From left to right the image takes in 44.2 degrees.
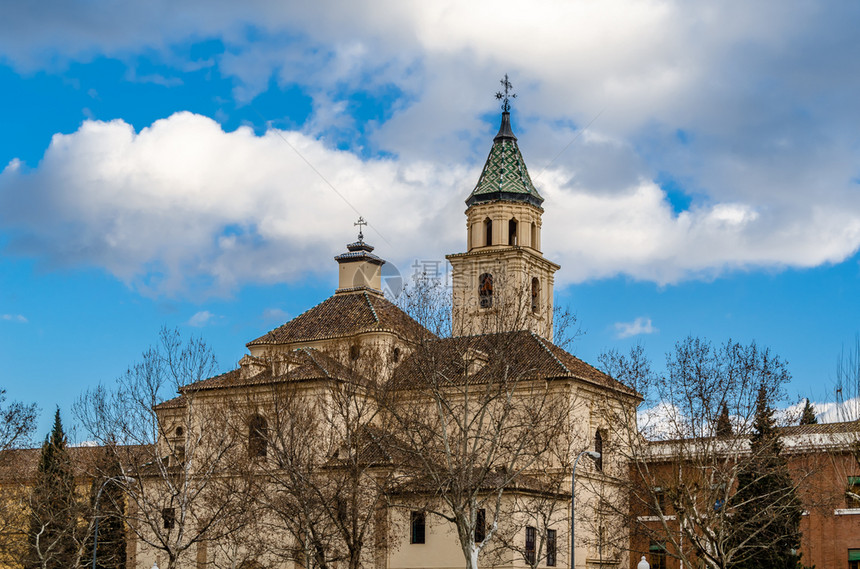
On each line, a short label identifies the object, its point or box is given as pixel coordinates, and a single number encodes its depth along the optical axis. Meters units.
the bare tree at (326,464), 43.09
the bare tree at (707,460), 40.31
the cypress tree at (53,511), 53.53
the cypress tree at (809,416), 61.77
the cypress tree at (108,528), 55.31
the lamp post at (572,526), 40.34
